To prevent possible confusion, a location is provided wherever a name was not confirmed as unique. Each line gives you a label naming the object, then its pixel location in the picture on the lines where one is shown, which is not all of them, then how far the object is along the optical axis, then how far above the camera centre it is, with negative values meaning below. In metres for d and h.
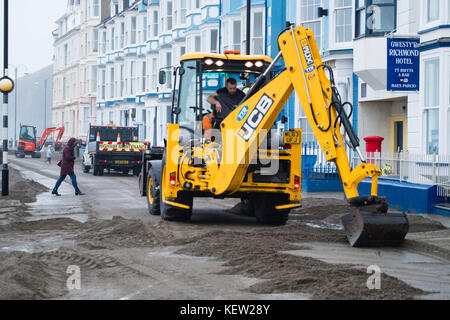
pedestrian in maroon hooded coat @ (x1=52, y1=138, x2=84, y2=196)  22.23 -0.54
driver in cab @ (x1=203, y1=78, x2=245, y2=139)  13.82 +0.83
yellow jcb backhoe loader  10.75 -0.01
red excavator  64.50 +0.11
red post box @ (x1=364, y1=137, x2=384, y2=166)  19.36 +0.08
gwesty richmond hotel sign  18.12 +2.09
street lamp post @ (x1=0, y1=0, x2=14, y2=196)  20.70 +1.04
